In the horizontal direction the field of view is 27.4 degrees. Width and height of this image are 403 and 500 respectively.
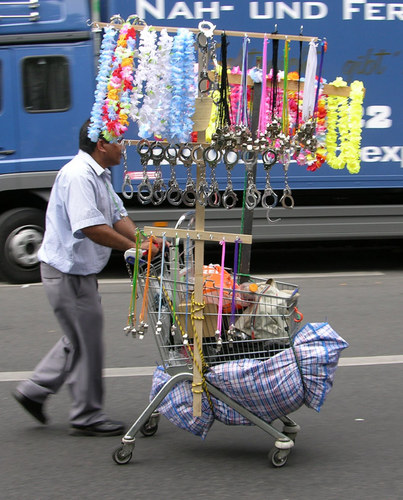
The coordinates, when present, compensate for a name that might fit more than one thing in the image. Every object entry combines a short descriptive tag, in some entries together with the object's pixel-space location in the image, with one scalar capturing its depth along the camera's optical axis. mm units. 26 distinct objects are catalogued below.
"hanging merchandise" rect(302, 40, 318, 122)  3869
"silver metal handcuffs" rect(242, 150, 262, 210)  3822
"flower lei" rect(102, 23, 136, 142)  3623
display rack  3807
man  4285
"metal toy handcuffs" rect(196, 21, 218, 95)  3693
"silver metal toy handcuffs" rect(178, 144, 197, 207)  3748
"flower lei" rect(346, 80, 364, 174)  3932
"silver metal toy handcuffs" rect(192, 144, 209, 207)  3791
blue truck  8867
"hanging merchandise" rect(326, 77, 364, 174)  3936
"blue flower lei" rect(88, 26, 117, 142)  3672
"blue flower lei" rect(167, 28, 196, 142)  3607
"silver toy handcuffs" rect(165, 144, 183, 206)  3764
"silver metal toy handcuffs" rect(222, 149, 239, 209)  3791
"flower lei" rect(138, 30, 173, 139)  3623
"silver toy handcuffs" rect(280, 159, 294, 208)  3891
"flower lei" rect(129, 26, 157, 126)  3617
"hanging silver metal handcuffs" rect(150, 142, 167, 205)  3777
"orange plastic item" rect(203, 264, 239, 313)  3959
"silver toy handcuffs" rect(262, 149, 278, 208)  3811
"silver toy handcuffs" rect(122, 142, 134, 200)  3896
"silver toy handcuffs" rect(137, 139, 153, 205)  3775
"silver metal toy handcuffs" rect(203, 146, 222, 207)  3756
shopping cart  3918
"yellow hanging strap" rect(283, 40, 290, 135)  3949
